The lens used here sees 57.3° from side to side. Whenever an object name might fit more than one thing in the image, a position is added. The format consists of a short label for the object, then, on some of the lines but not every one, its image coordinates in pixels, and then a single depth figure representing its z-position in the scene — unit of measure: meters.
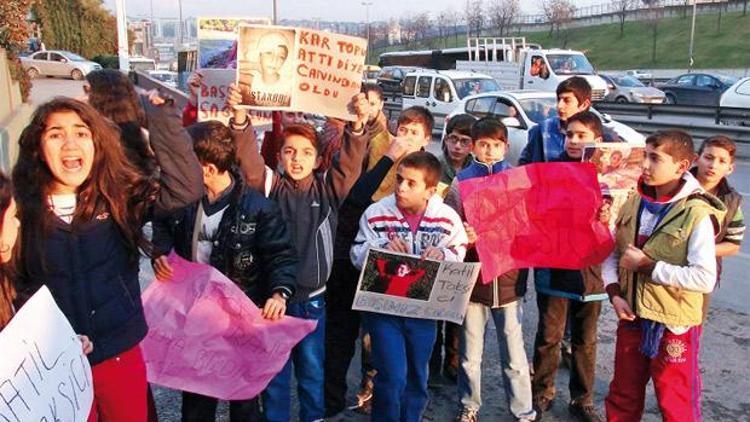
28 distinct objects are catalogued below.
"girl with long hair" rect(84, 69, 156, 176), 3.14
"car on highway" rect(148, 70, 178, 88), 29.21
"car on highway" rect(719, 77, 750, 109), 18.42
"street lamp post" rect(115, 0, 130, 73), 20.84
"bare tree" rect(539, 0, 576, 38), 72.31
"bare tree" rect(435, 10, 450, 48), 84.97
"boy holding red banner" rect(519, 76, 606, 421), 3.69
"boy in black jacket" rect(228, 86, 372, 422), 3.41
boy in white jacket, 3.32
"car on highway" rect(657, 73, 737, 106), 26.47
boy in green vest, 2.88
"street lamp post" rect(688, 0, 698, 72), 47.72
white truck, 21.38
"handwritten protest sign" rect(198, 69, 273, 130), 4.49
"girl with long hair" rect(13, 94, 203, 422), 2.33
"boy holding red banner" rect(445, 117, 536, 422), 3.57
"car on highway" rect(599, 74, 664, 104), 25.72
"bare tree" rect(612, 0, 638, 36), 68.06
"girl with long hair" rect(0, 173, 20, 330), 2.02
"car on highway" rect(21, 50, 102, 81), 36.44
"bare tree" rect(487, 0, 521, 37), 74.56
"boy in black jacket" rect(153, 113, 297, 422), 3.09
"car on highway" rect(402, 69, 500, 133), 18.09
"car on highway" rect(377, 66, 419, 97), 26.11
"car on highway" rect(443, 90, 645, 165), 12.45
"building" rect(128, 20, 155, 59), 54.51
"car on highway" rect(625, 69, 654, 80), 38.68
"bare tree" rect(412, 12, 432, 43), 85.93
